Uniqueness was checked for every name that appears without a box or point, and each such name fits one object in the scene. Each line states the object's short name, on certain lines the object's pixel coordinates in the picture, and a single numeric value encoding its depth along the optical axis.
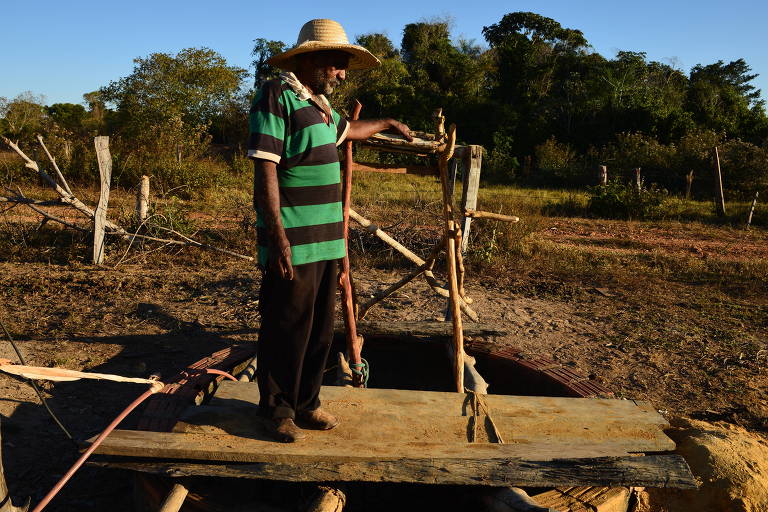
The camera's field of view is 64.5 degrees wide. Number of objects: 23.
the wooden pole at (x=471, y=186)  6.02
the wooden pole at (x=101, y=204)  6.71
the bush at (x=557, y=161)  16.50
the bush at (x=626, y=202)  11.45
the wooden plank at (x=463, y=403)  2.47
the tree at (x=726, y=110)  18.70
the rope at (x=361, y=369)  3.11
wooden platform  1.95
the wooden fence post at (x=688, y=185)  13.22
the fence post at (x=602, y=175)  14.20
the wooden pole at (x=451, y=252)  3.01
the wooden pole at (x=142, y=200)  7.15
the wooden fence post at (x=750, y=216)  10.73
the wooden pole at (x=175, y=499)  1.96
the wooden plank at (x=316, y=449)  2.01
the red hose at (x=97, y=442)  1.64
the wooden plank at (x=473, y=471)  1.94
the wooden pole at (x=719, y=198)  11.55
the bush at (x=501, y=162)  17.64
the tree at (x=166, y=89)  19.28
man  2.04
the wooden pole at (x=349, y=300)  3.06
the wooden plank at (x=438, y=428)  2.23
